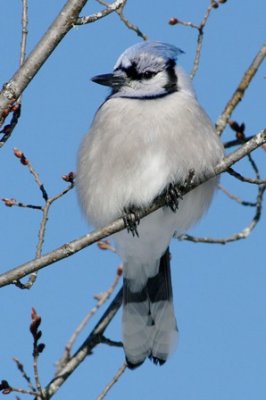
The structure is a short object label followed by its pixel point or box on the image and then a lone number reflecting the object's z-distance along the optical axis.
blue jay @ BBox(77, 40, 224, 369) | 7.88
